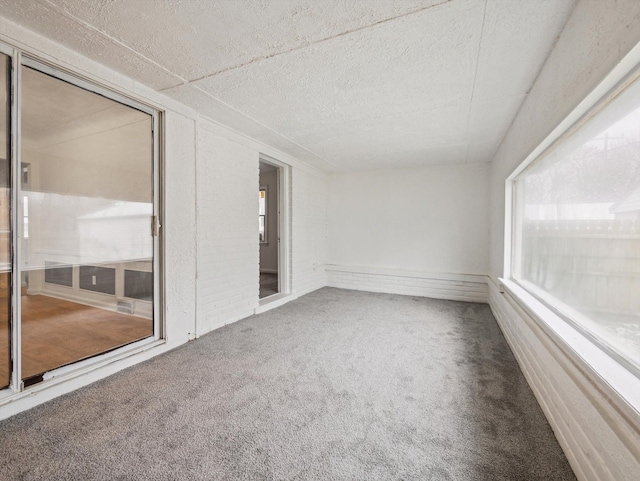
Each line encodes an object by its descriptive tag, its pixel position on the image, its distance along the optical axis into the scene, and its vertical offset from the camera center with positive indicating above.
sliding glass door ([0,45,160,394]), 1.78 +0.13
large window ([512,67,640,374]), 1.22 +0.07
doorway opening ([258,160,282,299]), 7.30 +0.43
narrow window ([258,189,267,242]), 7.36 +0.59
